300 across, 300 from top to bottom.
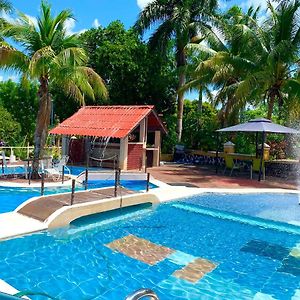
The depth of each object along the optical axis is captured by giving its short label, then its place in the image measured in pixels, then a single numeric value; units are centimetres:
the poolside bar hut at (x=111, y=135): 1964
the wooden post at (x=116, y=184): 1133
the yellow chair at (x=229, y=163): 2066
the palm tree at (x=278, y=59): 1905
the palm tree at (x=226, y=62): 2081
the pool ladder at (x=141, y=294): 232
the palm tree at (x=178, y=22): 2614
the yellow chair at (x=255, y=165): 1989
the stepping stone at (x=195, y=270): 685
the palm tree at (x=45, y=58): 1366
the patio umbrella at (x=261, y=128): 1767
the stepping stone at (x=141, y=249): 771
